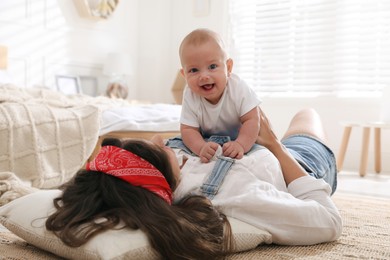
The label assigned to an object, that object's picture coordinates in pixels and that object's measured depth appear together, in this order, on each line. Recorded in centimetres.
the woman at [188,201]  107
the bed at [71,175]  118
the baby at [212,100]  150
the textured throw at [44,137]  212
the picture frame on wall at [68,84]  468
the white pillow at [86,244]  103
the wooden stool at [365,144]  379
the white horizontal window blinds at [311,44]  442
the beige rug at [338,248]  123
